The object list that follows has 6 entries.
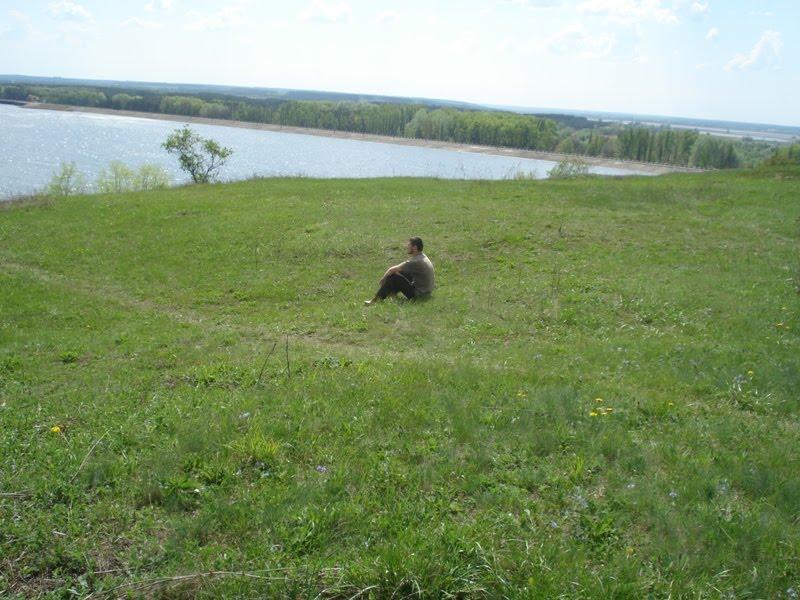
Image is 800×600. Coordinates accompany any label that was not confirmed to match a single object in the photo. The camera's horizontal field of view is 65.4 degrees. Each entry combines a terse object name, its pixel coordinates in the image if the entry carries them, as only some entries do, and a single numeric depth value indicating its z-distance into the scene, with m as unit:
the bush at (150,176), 57.23
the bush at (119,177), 57.21
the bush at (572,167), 47.50
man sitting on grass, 14.17
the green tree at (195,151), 55.91
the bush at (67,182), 52.19
